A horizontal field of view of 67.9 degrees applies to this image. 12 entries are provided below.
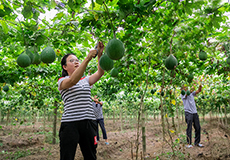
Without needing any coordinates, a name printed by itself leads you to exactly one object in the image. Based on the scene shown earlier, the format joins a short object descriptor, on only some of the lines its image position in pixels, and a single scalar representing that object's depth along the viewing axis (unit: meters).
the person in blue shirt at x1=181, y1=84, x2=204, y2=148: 5.11
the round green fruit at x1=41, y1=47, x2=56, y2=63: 1.88
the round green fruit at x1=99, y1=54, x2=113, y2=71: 1.61
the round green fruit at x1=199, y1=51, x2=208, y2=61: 2.80
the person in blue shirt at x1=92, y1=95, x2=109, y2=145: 6.68
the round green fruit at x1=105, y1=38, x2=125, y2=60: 1.40
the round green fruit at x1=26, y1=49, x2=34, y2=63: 1.99
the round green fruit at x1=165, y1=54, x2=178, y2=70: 2.36
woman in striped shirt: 1.84
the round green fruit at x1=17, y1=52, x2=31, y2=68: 1.93
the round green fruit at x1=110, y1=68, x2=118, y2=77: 2.93
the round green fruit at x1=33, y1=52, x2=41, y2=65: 2.17
